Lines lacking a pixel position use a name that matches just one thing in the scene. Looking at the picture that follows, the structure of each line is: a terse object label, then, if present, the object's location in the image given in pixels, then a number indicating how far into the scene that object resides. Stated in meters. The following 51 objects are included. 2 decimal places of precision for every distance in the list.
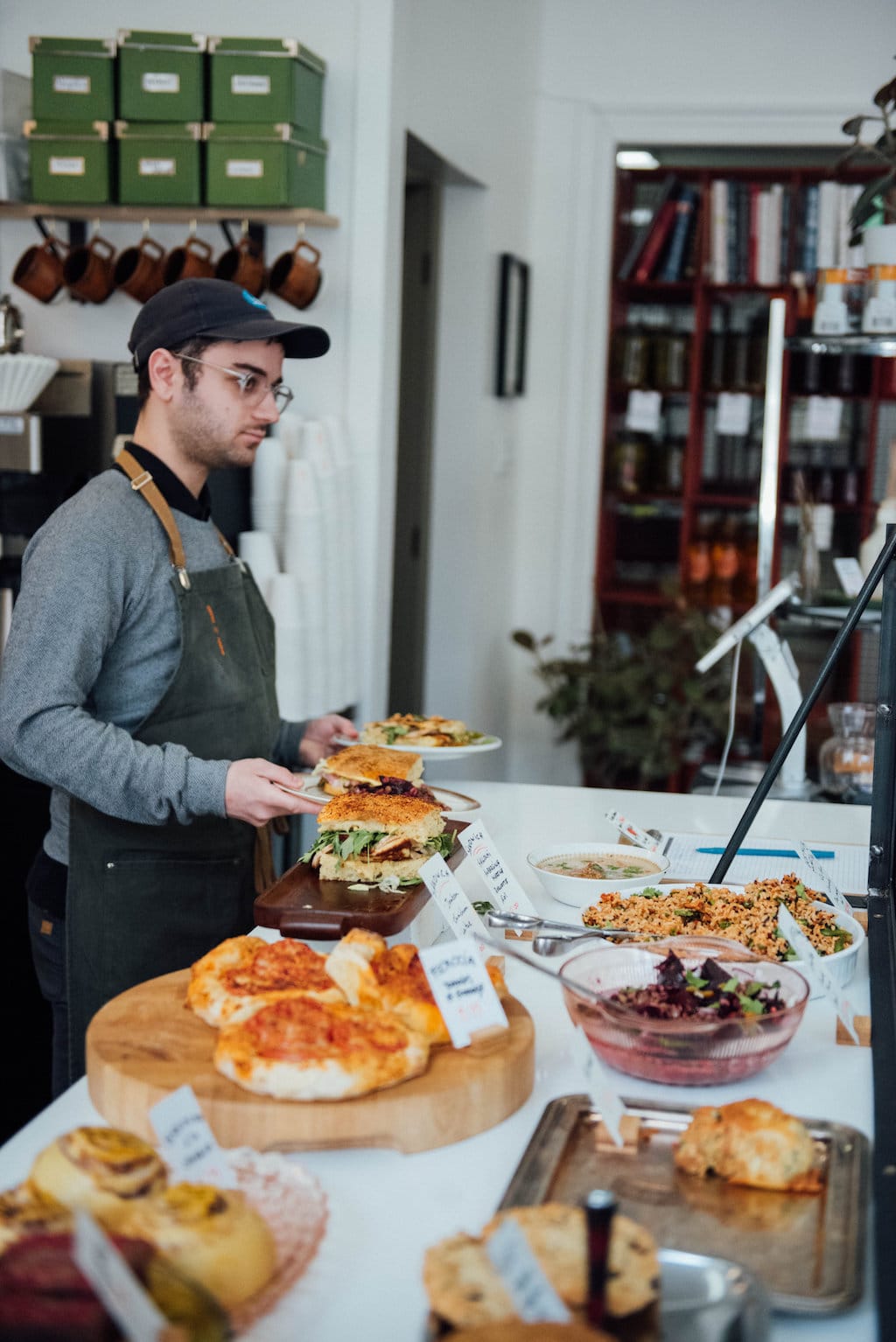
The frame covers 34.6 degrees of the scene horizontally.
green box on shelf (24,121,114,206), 3.64
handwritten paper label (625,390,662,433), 5.80
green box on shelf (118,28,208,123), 3.54
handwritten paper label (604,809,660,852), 2.24
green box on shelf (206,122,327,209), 3.51
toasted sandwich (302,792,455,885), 1.84
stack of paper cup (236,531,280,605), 3.48
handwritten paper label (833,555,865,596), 3.19
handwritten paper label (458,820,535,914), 1.82
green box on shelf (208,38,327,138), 3.48
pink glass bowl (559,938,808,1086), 1.32
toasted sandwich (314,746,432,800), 2.16
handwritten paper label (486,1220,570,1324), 0.86
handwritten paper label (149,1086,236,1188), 1.06
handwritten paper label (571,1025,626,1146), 1.19
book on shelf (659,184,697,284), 5.74
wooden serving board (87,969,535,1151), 1.20
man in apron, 2.03
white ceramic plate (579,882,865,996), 1.62
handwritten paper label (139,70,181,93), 3.57
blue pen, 2.29
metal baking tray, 1.03
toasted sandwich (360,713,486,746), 2.66
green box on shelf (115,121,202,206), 3.60
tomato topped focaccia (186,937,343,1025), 1.33
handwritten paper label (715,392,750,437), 5.78
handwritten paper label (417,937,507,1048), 1.32
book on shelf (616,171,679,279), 5.73
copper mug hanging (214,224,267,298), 3.59
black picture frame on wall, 5.18
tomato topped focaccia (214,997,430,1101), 1.20
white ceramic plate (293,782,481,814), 2.36
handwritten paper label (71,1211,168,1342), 0.77
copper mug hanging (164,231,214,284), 3.62
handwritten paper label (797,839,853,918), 1.81
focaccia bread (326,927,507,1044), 1.33
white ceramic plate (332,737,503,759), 2.59
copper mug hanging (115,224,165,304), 3.67
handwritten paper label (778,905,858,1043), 1.45
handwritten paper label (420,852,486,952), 1.56
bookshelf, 5.69
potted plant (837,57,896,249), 3.31
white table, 0.99
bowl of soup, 1.97
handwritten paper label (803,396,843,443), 5.54
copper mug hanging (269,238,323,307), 3.63
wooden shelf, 3.59
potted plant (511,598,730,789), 5.24
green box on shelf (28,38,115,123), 3.58
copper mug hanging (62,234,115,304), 3.70
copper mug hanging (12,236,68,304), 3.75
